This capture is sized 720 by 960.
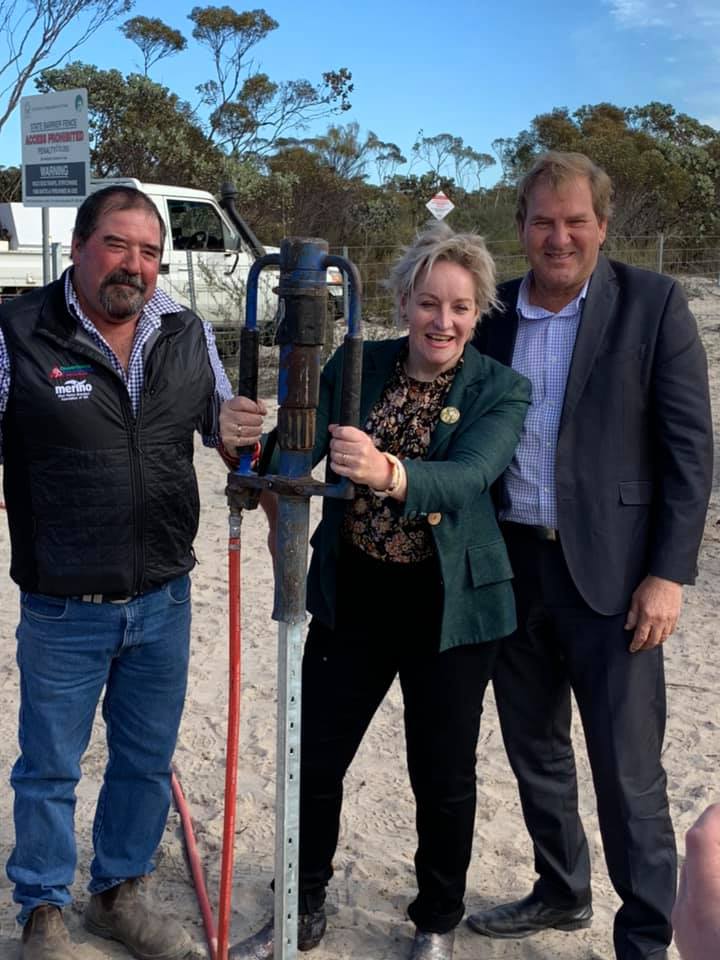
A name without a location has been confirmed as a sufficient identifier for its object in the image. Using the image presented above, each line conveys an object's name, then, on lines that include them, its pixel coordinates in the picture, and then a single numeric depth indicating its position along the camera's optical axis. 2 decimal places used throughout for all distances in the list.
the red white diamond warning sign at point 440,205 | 15.23
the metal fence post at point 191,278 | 11.21
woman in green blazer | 2.36
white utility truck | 11.67
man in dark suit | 2.53
